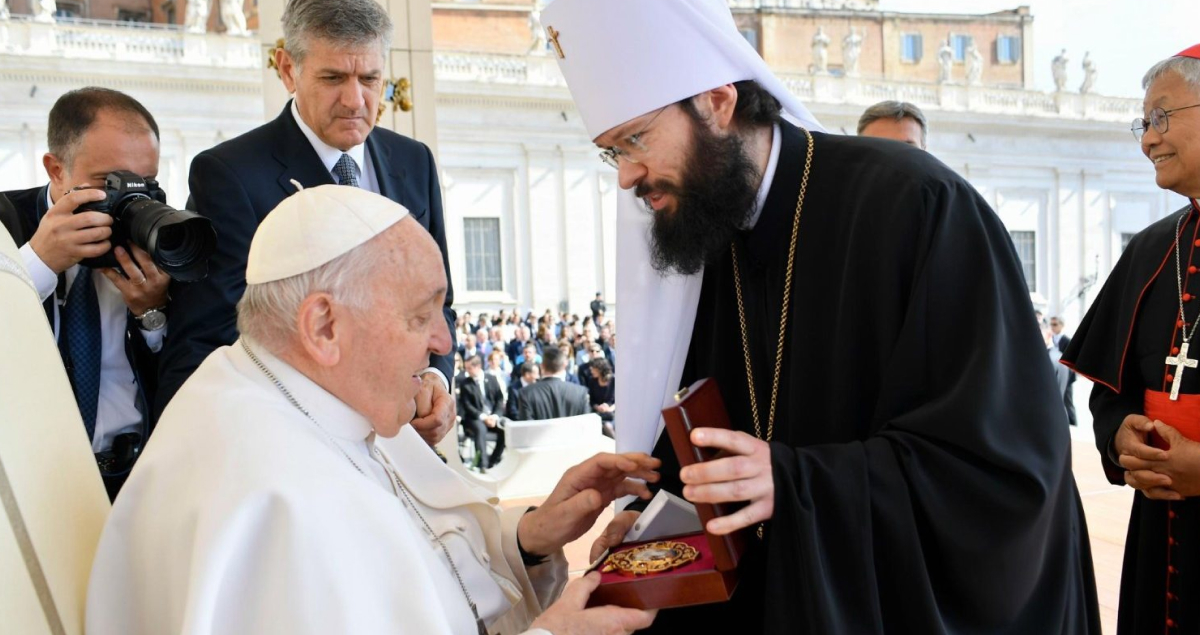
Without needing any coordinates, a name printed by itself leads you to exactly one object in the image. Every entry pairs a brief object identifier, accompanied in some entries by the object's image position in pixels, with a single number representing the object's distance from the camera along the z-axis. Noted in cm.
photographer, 242
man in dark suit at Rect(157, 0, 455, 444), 248
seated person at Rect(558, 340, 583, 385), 1452
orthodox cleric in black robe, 170
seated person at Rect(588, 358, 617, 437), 1162
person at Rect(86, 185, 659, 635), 145
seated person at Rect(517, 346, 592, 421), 982
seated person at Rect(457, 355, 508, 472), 1117
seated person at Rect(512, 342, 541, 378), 1286
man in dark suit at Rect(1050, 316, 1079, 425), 1287
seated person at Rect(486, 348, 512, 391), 1378
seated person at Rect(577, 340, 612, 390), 1205
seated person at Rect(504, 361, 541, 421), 1223
